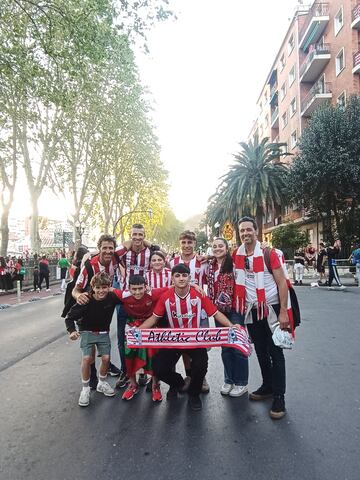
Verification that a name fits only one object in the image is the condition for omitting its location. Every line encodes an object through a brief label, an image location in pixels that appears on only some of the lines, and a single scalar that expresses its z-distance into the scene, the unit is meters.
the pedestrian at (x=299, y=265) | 17.38
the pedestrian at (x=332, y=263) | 15.55
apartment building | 25.44
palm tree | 30.13
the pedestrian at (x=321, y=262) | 17.58
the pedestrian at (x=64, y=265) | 21.12
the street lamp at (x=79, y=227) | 28.95
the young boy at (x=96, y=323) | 4.10
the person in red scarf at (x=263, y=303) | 3.61
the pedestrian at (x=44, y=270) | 18.94
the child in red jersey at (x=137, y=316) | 4.12
